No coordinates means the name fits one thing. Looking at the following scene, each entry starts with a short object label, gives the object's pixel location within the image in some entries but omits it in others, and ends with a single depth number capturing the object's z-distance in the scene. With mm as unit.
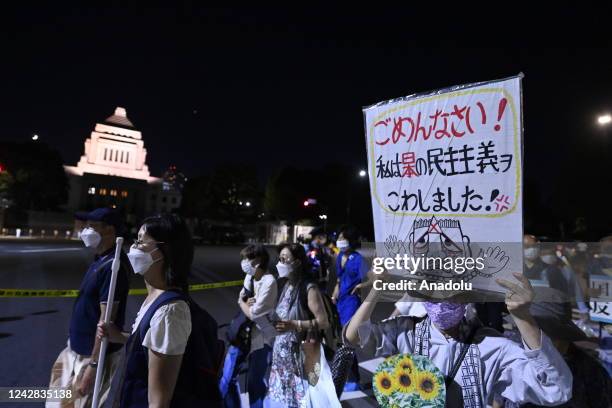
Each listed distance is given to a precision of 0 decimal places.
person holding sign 1722
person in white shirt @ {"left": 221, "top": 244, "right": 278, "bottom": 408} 3405
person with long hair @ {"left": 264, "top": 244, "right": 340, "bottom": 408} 3092
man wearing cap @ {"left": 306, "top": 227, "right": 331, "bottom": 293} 9766
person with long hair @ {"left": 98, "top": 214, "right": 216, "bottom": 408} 1606
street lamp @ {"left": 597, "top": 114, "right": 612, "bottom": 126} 9875
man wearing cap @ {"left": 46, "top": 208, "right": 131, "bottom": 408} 2611
